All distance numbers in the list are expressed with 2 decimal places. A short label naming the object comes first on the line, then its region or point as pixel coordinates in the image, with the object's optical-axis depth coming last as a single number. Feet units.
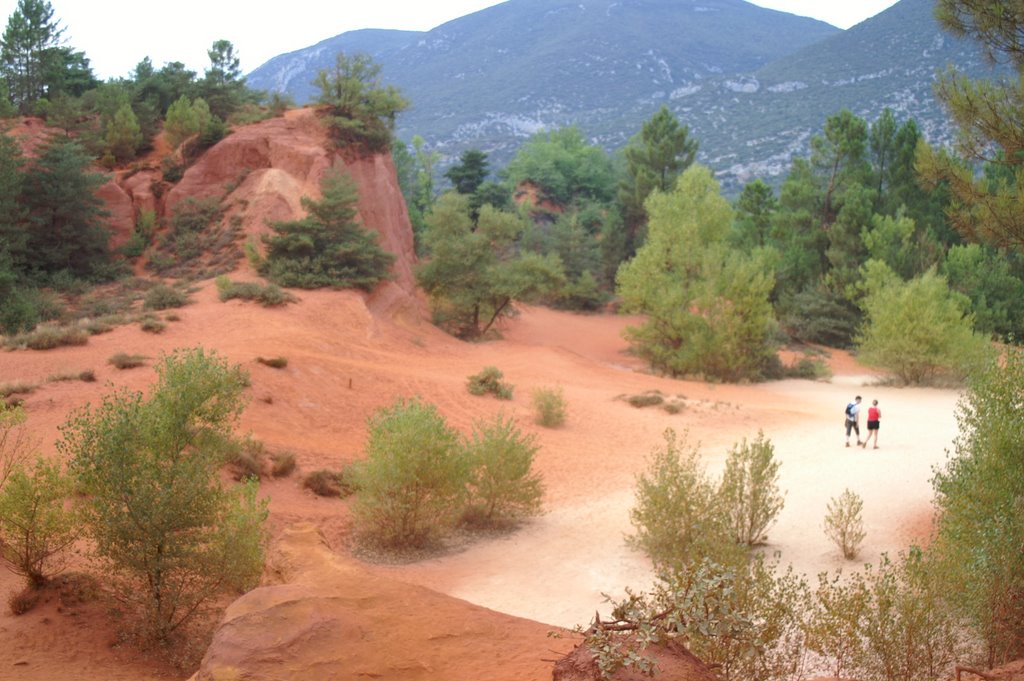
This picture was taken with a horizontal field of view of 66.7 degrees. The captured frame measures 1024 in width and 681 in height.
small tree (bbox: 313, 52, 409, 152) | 104.01
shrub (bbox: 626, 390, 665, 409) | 66.18
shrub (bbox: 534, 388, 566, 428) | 58.13
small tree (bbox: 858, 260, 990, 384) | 80.53
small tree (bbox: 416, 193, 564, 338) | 104.17
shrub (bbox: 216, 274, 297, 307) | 74.95
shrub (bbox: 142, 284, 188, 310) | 71.82
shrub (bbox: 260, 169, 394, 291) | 84.33
